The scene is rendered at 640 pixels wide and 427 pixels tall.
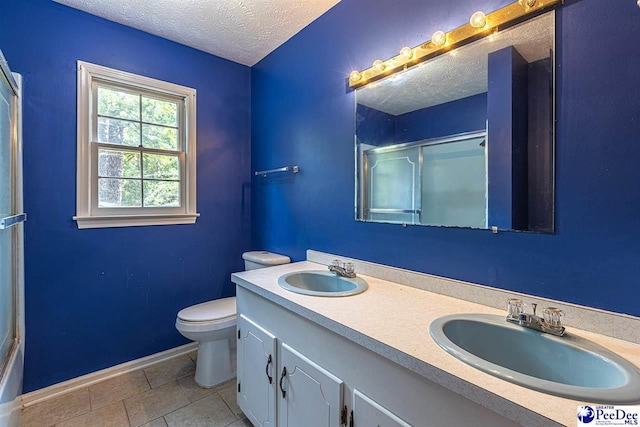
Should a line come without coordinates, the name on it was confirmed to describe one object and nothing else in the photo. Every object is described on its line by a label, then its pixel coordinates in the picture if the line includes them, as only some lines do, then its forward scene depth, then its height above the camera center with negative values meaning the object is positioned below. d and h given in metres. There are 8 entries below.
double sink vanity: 0.65 -0.41
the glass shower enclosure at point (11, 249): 1.36 -0.20
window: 1.93 +0.46
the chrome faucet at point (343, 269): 1.58 -0.31
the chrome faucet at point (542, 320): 0.88 -0.34
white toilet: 1.86 -0.80
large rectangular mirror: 1.04 +0.33
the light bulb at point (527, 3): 1.03 +0.75
